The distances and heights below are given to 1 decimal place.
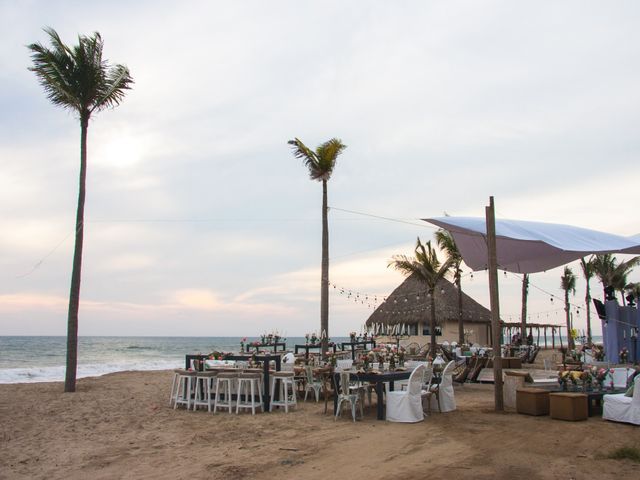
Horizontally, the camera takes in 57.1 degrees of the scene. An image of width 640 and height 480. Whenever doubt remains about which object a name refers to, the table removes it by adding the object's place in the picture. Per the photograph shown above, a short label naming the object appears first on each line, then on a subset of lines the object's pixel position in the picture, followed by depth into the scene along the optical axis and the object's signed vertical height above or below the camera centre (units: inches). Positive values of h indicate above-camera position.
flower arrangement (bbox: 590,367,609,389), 348.2 -31.8
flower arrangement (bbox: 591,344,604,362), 633.0 -36.4
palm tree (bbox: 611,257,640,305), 1246.3 +108.1
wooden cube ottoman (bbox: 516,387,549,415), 332.8 -44.8
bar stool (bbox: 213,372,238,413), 376.3 -43.9
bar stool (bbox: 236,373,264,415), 371.8 -43.7
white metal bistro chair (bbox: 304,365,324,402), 413.4 -43.2
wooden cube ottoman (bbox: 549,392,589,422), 313.7 -45.0
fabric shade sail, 397.1 +60.1
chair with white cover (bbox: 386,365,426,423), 321.2 -44.1
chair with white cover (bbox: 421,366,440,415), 342.1 -40.3
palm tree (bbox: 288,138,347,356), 597.9 +153.7
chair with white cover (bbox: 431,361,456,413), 354.6 -42.3
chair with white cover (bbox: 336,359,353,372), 457.3 -33.2
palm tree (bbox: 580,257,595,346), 1263.5 +100.1
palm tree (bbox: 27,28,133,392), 480.7 +196.2
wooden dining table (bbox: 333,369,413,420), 334.6 -32.4
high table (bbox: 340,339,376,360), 640.4 -27.1
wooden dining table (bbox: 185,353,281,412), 374.6 -30.7
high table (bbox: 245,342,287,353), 577.0 -24.1
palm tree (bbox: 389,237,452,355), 783.7 +74.1
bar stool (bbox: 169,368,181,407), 400.4 -47.0
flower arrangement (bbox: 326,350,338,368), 417.3 -29.0
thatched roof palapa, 1077.1 +27.5
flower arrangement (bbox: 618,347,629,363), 663.1 -37.9
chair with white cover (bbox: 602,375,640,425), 297.9 -43.6
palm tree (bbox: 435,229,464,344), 897.6 +104.3
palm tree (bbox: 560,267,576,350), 1419.0 +98.9
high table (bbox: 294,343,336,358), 572.9 -25.6
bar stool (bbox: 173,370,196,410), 392.8 -45.1
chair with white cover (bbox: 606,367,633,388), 376.5 -34.6
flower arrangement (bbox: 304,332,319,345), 664.6 -18.7
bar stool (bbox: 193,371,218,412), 383.6 -45.4
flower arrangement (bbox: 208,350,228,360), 424.8 -24.9
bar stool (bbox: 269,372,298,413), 378.9 -44.3
